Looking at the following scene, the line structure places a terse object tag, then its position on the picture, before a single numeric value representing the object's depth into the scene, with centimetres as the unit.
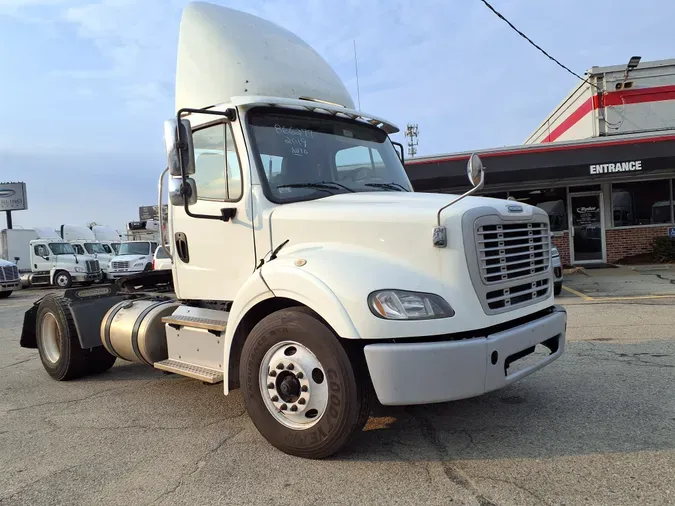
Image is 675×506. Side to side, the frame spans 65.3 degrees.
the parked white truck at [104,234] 3562
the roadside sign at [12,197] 3959
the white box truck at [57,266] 2328
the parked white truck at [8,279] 1952
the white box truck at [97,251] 2633
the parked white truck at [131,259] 2312
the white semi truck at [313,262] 308
